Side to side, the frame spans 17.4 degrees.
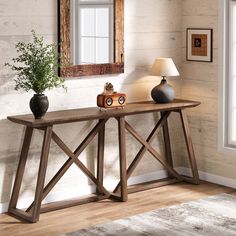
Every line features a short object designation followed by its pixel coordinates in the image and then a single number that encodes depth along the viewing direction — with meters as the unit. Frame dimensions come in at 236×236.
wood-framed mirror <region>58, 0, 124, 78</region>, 6.79
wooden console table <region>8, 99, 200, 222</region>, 6.29
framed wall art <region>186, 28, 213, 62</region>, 7.64
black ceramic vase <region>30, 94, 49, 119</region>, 6.30
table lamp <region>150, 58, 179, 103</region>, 7.32
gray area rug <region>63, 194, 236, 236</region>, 5.93
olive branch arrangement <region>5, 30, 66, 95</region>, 6.32
